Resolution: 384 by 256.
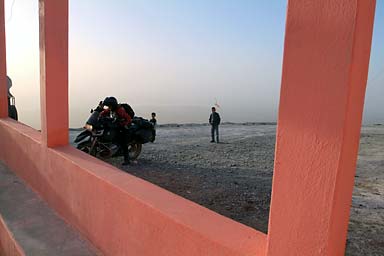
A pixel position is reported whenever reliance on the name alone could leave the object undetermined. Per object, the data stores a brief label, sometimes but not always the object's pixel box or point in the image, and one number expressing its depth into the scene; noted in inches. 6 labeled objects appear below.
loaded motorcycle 273.4
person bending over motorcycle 279.7
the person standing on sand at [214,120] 457.4
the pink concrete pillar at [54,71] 116.4
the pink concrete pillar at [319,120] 40.7
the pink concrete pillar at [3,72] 196.5
